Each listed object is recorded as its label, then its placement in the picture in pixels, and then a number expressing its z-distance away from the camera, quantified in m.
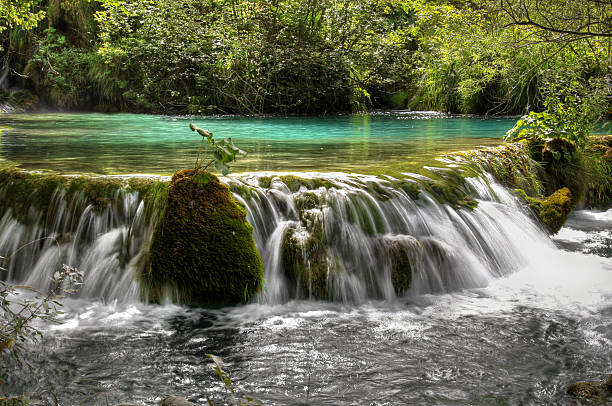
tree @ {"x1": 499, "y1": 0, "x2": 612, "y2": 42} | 4.12
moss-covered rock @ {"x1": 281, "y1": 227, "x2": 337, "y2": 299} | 4.67
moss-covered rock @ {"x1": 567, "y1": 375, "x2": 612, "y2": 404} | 2.85
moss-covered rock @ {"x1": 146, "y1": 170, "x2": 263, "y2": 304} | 4.47
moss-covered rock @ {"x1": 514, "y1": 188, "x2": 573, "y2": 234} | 6.89
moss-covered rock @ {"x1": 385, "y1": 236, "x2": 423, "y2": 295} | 4.82
